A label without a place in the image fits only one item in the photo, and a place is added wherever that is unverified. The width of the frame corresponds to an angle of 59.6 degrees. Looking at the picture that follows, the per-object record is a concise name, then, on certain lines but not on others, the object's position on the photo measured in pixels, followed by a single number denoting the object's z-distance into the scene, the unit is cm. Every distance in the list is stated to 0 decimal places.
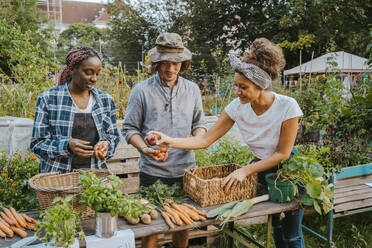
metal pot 165
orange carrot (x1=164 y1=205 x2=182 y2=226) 185
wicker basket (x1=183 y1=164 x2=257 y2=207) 206
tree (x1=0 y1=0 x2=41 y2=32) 1359
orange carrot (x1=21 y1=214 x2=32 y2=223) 183
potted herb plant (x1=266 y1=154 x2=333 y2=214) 212
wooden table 177
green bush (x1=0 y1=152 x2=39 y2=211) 257
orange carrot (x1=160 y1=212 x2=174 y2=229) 183
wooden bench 328
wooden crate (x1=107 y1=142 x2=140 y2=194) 389
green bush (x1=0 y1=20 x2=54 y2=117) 455
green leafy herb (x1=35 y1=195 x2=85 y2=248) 147
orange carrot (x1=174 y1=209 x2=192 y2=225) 186
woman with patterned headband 209
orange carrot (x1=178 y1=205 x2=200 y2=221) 191
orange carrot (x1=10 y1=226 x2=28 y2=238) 170
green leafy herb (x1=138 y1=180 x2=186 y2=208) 208
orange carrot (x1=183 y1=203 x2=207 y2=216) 197
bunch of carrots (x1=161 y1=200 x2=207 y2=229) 186
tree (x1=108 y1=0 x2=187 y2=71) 1227
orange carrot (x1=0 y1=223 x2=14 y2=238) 169
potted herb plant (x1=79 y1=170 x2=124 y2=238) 162
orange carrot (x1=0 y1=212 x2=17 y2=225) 177
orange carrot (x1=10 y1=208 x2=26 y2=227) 179
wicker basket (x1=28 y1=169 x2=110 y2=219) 170
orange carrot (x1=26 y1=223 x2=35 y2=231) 179
